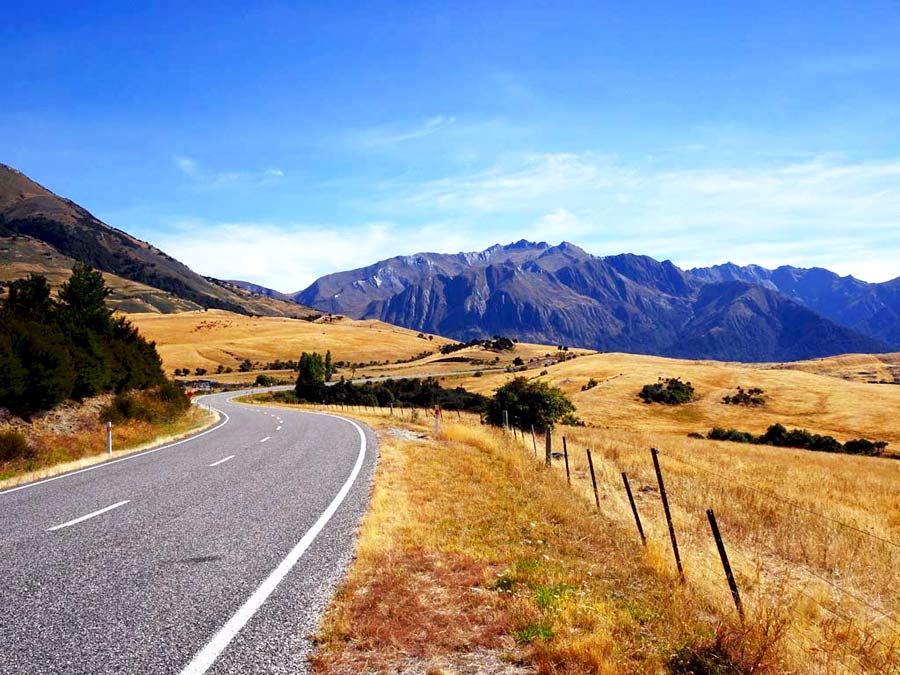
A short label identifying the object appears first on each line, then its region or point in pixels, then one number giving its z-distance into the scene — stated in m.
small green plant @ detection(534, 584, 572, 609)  5.65
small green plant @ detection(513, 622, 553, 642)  4.92
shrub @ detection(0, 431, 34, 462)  18.16
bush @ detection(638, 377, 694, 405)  72.25
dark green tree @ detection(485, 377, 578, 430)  33.19
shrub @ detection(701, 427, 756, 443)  47.06
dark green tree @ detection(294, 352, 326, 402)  71.56
